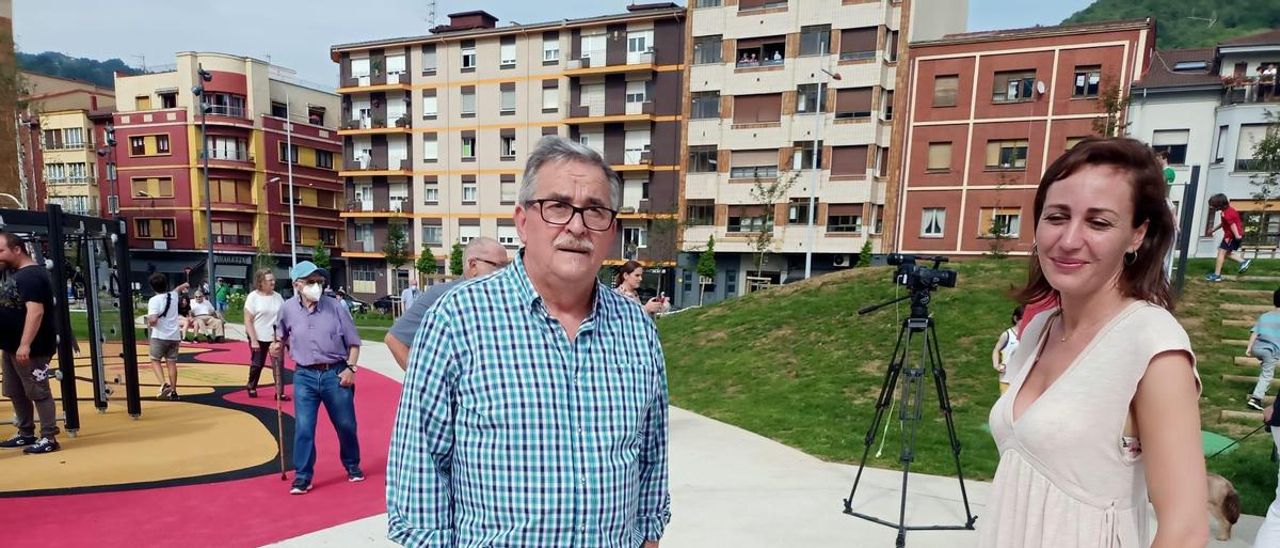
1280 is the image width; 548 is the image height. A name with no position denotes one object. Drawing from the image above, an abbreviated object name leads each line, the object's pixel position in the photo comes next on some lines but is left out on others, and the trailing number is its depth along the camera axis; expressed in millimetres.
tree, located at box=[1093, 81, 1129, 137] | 17688
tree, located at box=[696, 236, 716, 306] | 27750
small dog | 3469
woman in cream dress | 1279
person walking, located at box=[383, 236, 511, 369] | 3715
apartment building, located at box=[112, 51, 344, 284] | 35750
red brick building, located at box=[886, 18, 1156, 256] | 23203
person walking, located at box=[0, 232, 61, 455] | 5078
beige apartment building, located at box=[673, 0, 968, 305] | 25703
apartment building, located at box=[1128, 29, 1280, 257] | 21906
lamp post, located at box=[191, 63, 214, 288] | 18203
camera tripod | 3674
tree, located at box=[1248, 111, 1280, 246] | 16145
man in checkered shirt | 1479
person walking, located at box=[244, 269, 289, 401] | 8125
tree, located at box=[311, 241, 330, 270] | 35094
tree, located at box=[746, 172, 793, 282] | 26078
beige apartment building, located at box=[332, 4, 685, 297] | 29266
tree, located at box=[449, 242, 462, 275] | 31780
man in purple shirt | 4648
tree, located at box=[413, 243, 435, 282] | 32322
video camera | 3613
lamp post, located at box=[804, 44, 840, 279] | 25781
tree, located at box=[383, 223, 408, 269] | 32531
